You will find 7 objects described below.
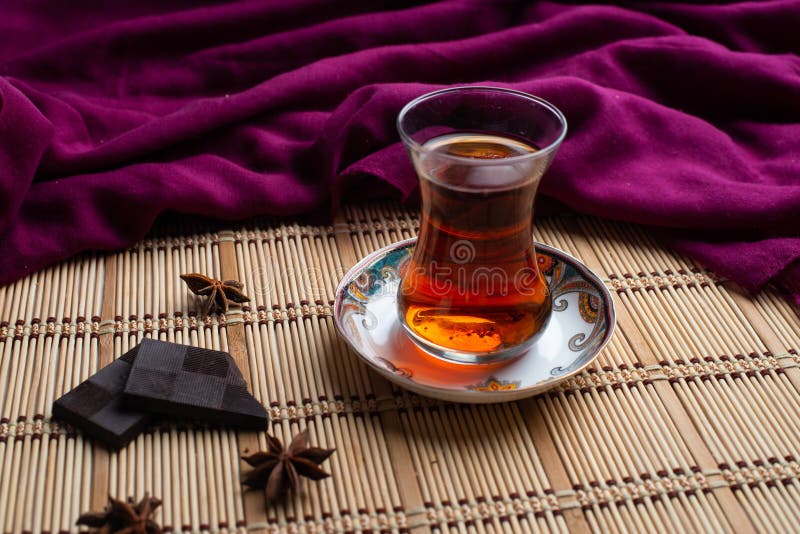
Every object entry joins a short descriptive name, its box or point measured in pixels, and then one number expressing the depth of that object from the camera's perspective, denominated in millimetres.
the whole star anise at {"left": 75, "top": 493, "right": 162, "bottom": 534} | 690
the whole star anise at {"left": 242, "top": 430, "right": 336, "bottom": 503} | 725
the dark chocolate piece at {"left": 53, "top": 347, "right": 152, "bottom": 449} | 765
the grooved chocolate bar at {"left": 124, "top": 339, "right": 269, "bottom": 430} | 778
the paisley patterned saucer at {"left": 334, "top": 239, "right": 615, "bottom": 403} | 775
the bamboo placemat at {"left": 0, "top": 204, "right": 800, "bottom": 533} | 732
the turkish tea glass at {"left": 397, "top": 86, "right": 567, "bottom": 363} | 749
